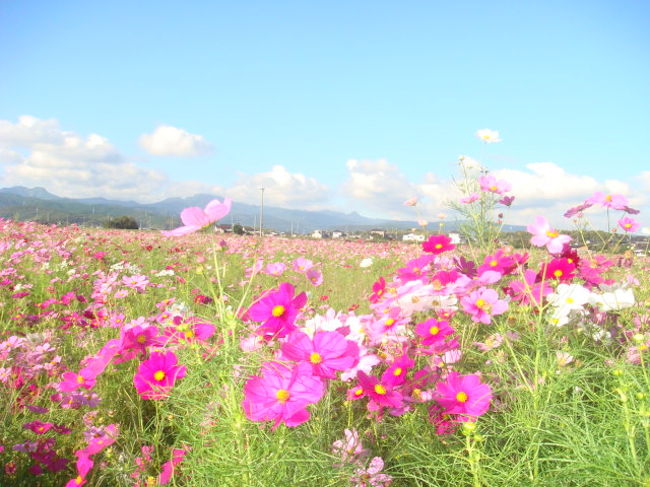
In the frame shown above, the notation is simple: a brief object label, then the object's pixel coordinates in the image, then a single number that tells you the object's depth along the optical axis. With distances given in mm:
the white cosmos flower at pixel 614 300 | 1691
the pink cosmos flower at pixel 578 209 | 1801
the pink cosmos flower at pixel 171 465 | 1107
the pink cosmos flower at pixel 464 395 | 1168
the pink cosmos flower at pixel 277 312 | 1011
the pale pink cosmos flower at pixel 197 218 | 857
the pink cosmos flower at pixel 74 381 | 1361
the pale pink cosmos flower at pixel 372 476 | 1016
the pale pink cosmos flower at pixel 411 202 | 2857
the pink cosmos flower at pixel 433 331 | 1355
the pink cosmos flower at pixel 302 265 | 1580
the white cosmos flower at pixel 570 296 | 1481
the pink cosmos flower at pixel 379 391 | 1233
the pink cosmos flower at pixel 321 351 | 923
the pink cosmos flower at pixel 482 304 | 1411
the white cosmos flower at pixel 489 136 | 2701
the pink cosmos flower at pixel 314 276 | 1614
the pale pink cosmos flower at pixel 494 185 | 2059
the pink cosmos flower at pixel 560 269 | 1542
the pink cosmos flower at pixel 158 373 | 1098
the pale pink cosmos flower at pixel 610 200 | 1740
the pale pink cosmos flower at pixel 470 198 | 2088
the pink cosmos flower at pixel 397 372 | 1258
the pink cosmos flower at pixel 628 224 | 1964
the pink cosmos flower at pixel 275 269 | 1379
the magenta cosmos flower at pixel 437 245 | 1887
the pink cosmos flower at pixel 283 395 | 836
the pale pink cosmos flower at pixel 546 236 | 1370
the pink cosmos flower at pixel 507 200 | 2131
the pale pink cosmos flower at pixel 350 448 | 1110
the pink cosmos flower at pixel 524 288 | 1531
